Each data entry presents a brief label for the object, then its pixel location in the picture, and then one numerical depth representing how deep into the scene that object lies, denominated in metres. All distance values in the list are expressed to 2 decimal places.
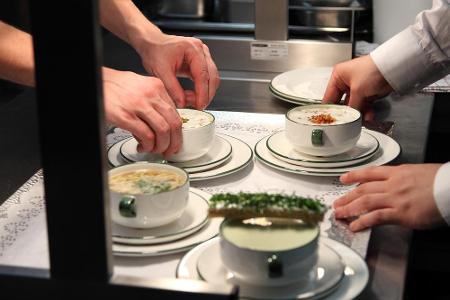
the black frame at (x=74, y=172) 0.67
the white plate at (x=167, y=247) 0.91
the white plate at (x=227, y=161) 1.16
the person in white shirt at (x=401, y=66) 1.45
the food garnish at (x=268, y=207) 0.83
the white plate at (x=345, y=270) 0.82
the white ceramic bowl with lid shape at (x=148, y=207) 0.93
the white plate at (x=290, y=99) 1.51
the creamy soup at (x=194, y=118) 1.22
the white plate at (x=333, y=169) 1.17
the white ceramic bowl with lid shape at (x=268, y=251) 0.79
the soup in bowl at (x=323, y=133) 1.18
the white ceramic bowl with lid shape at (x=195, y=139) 1.17
